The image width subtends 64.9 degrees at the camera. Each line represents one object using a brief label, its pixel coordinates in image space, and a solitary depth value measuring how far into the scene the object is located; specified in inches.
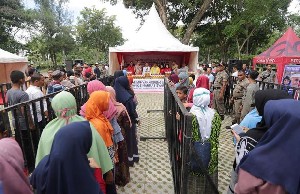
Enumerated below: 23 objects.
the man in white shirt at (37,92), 138.3
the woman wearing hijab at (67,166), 62.9
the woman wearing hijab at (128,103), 157.6
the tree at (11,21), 993.5
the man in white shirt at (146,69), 559.8
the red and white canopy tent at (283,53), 381.7
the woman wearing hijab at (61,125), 87.2
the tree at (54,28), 1317.7
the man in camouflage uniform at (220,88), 271.3
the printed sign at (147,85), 479.8
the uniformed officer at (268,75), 395.1
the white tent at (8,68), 466.7
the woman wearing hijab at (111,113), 121.0
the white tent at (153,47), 496.1
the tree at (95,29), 1323.8
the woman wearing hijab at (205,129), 106.3
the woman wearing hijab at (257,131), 79.5
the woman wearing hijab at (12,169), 59.2
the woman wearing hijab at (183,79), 235.4
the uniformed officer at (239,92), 229.6
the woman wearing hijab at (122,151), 137.6
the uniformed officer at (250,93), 199.2
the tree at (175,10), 740.0
